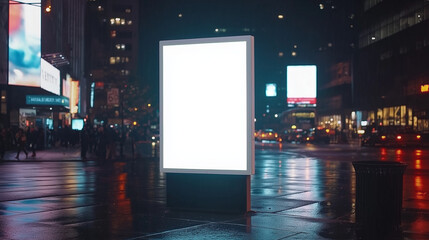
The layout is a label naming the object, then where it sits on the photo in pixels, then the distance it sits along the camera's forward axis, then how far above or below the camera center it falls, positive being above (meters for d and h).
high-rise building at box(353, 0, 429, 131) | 71.25 +10.20
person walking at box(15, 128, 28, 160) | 34.16 -0.39
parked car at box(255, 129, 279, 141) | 87.81 -0.29
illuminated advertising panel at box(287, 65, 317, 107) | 92.00 +8.18
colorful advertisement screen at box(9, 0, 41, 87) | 43.56 +7.09
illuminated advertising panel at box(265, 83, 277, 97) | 100.25 +7.81
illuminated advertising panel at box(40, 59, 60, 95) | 48.81 +5.29
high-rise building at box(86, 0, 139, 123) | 88.50 +21.17
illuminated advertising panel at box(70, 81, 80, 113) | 75.50 +5.03
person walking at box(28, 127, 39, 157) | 40.43 -0.17
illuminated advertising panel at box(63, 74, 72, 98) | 68.19 +5.96
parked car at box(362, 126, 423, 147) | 55.03 -0.45
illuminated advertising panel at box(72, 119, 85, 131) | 59.10 +0.95
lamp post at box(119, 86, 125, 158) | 36.04 -0.53
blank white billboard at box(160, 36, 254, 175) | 10.75 +0.55
